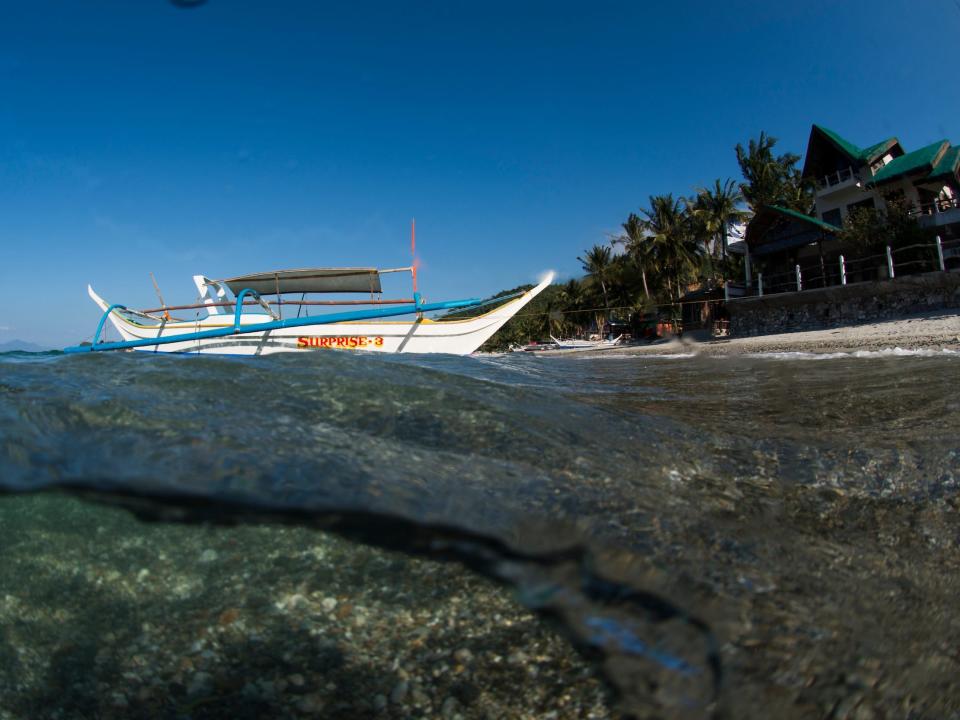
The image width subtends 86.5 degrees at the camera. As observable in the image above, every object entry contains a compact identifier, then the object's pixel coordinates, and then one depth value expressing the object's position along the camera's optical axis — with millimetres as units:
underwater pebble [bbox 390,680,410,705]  1395
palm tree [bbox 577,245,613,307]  43594
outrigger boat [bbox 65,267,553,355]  11641
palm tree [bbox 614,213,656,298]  37281
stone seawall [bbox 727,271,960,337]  17031
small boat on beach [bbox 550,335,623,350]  31703
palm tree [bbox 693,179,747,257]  36250
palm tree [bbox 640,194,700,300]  36062
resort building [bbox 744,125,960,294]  23609
